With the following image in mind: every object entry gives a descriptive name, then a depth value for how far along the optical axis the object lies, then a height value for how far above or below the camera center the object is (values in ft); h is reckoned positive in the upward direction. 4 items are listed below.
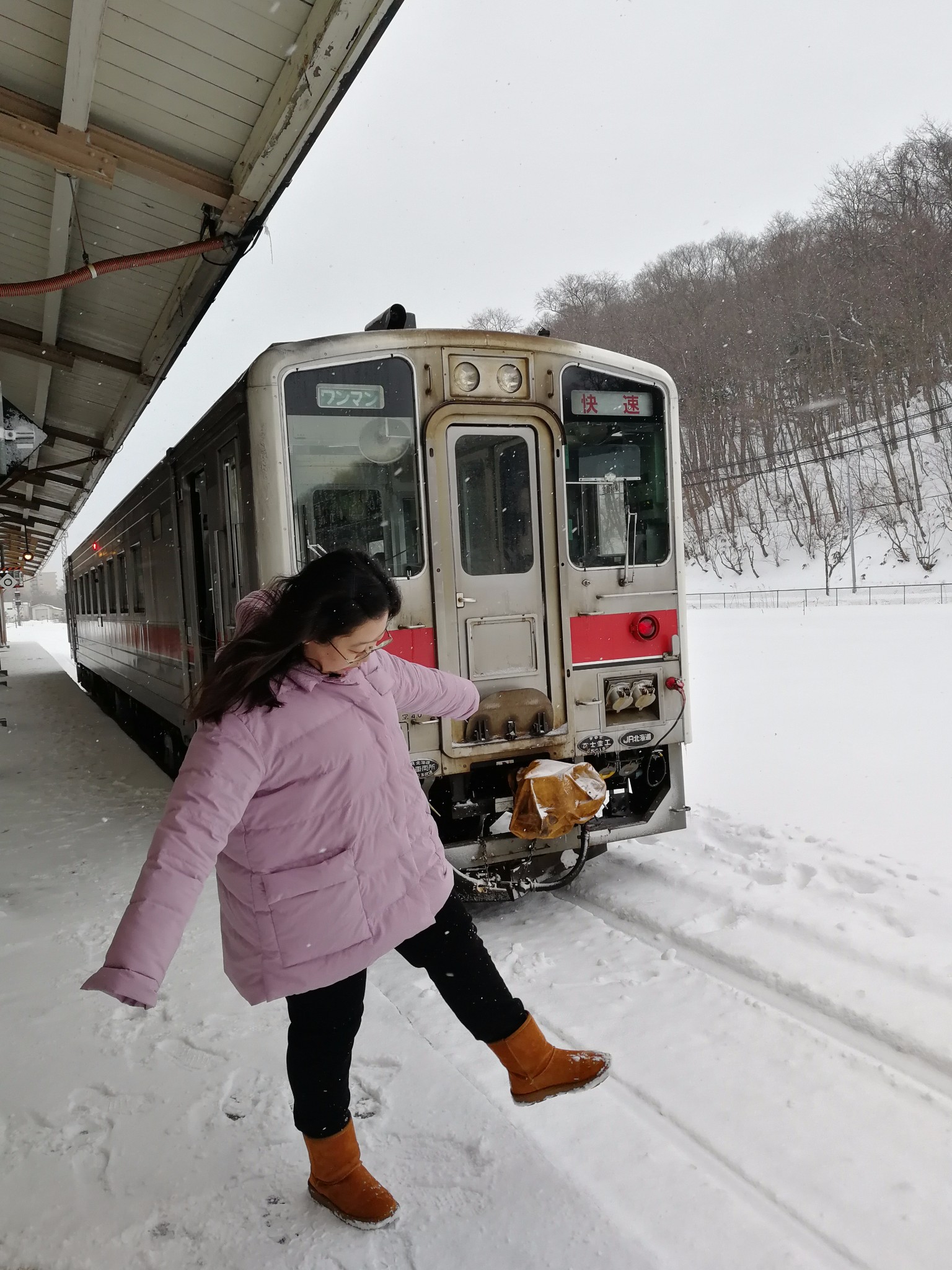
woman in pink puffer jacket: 6.97 -2.00
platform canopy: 13.56 +8.31
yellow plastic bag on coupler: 14.60 -3.63
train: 15.15 +0.90
